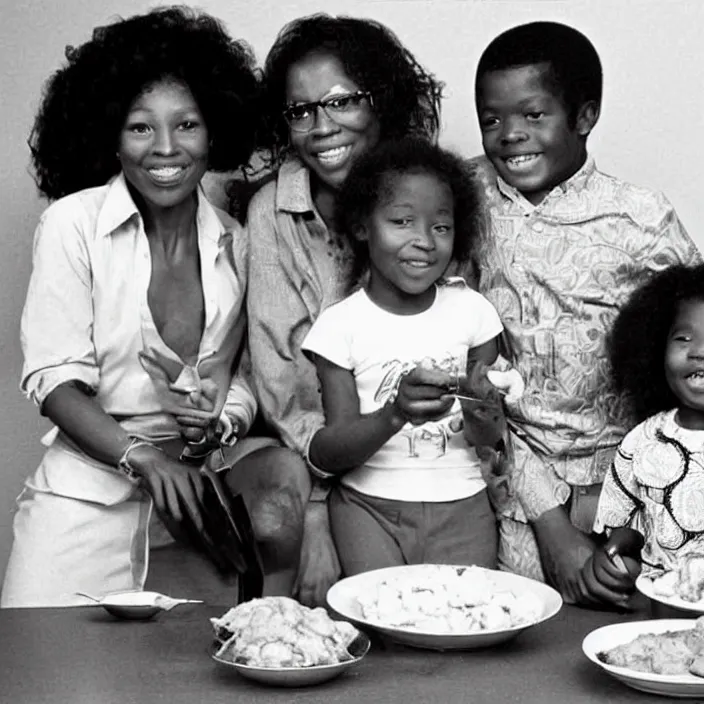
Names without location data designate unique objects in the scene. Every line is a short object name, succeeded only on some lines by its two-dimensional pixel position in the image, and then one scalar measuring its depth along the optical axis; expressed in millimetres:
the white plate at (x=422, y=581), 2516
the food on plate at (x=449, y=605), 2550
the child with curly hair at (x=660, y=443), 2873
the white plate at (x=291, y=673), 2430
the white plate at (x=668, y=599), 2583
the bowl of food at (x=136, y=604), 2630
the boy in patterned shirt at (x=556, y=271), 3060
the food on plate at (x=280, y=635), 2447
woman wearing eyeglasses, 3149
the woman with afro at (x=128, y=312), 3112
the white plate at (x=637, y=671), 2392
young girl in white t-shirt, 2945
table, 2417
